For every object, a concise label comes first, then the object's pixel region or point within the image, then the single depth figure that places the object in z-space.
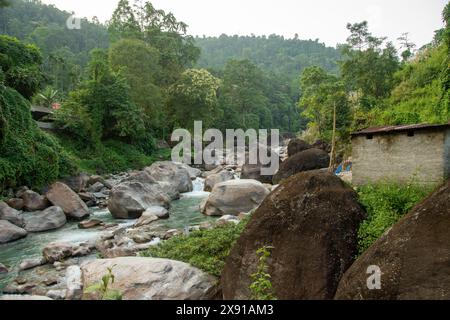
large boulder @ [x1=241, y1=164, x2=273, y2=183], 22.62
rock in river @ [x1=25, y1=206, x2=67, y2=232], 13.29
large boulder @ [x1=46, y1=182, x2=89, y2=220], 15.12
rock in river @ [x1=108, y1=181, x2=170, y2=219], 15.25
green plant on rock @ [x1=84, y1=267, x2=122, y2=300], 3.88
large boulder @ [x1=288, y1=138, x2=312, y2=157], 26.20
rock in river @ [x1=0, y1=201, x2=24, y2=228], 13.10
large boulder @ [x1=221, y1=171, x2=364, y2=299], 5.89
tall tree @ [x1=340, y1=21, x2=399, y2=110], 26.36
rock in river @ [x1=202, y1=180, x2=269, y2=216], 15.25
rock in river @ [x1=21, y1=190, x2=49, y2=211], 15.14
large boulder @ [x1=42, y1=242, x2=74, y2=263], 10.02
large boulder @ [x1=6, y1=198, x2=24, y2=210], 14.83
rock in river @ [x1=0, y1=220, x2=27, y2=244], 11.80
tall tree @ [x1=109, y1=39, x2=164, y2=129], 33.41
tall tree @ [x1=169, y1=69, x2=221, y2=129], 37.81
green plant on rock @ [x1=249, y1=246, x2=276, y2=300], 4.49
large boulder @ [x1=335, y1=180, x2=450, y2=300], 4.62
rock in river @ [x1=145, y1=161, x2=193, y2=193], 21.19
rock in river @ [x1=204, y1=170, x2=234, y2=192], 22.09
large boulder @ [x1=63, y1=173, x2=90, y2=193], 19.58
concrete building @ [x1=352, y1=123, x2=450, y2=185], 8.54
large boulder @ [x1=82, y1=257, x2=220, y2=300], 6.57
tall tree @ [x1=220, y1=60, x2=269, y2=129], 60.50
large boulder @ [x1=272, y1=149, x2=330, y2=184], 20.97
